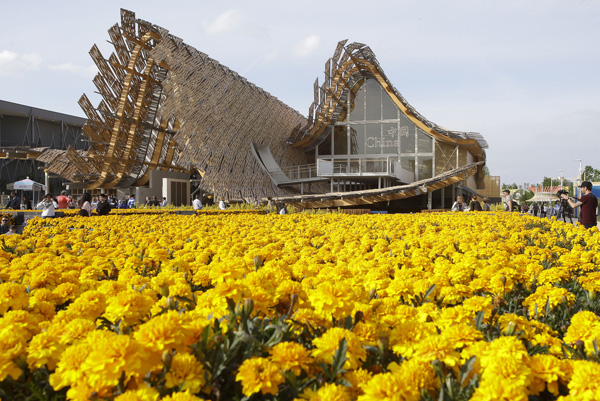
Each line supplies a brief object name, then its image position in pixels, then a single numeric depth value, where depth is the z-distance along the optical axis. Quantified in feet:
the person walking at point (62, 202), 63.10
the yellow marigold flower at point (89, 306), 6.89
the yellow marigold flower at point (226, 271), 7.12
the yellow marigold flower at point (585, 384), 4.69
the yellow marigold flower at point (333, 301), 6.22
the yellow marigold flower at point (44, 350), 5.60
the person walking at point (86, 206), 41.65
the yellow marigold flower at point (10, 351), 5.34
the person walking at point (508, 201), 52.66
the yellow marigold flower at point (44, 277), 9.29
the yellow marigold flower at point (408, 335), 5.88
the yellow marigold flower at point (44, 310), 7.43
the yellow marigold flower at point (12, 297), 7.07
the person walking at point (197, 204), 67.19
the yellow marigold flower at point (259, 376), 4.91
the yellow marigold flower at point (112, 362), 4.67
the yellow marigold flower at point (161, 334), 5.00
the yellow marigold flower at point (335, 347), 5.43
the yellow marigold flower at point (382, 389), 4.67
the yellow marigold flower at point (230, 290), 6.36
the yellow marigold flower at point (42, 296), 7.77
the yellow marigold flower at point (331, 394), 4.78
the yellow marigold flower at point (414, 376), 4.91
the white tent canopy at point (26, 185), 102.99
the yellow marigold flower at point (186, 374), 4.90
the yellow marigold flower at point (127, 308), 6.45
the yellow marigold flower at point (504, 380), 4.58
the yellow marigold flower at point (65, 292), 8.29
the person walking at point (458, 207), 57.57
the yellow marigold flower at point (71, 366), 4.85
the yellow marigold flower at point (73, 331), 5.89
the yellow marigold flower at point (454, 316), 6.71
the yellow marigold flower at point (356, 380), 5.35
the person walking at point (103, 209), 43.47
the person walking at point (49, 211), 39.25
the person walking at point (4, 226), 37.79
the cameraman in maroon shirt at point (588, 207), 31.86
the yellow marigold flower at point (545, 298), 8.34
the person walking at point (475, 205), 55.04
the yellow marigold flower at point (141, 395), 4.55
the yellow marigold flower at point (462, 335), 5.84
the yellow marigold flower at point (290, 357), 5.22
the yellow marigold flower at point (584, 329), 6.15
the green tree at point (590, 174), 234.38
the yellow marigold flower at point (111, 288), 7.75
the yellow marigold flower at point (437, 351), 5.38
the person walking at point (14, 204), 61.93
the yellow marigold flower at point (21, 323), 6.14
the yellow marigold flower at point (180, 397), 4.46
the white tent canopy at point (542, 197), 185.16
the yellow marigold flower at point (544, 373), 5.19
